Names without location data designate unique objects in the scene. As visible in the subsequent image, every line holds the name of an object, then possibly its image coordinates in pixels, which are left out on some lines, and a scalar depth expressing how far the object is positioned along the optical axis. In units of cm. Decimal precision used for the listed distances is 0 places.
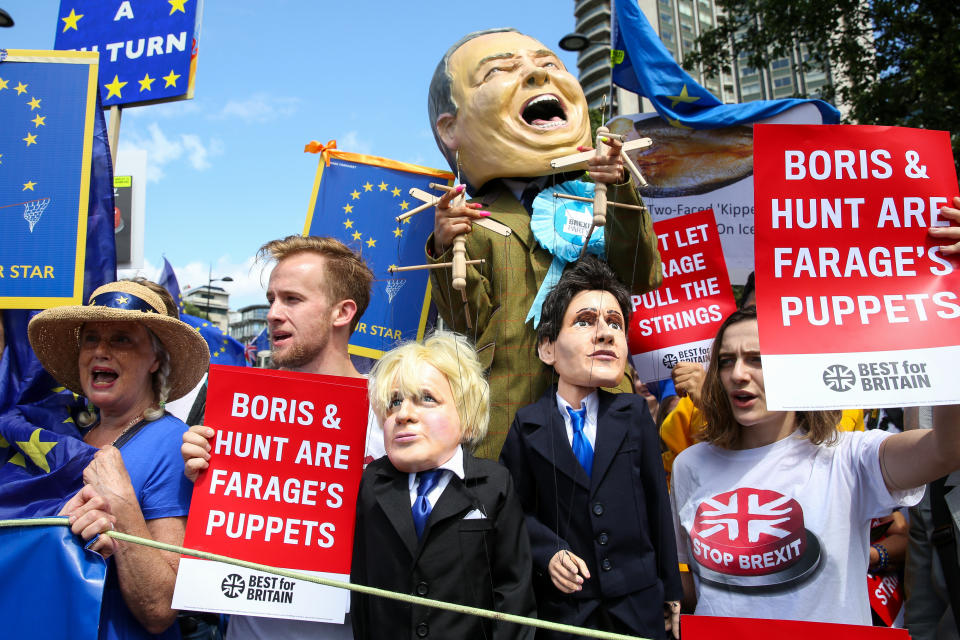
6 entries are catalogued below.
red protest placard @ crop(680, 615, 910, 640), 191
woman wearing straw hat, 229
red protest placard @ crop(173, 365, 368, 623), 233
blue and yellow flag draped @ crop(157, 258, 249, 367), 553
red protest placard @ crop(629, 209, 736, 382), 394
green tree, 799
